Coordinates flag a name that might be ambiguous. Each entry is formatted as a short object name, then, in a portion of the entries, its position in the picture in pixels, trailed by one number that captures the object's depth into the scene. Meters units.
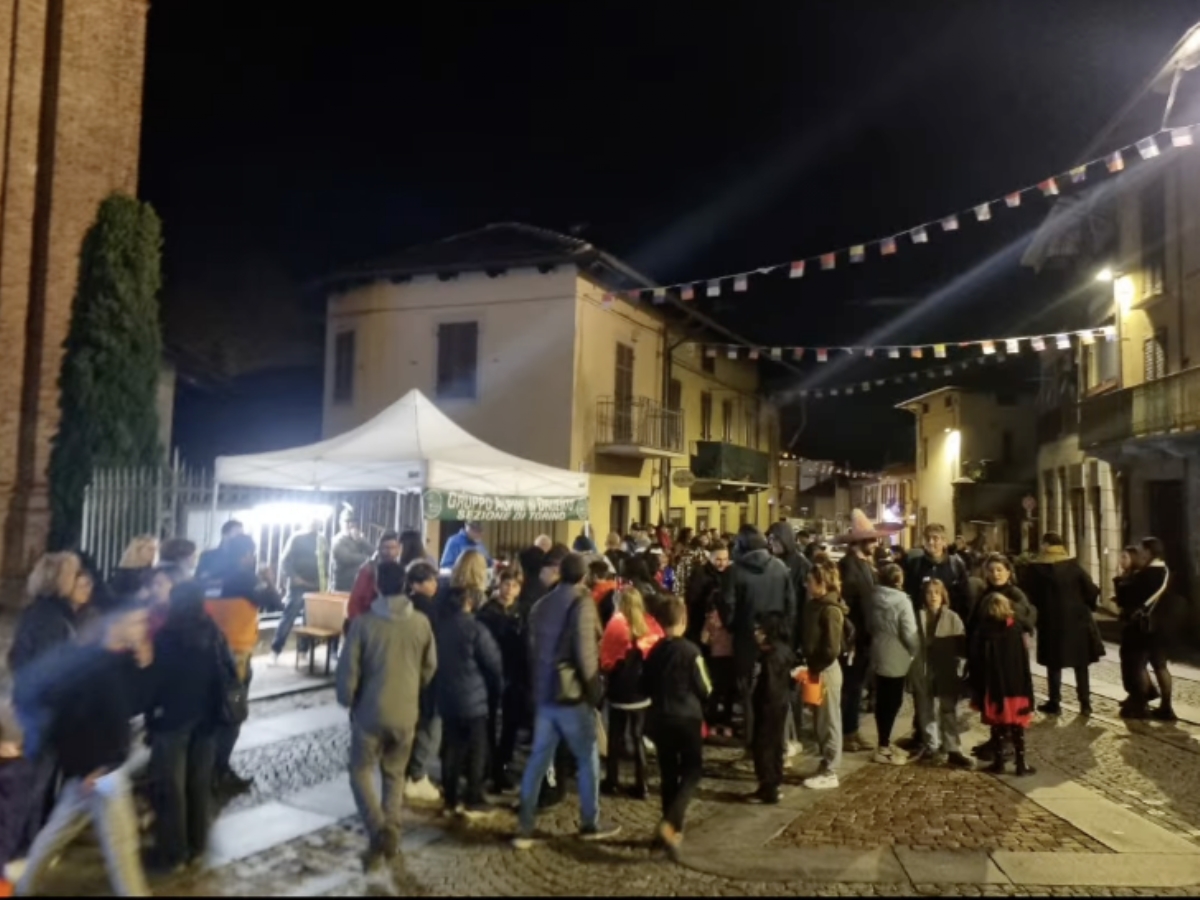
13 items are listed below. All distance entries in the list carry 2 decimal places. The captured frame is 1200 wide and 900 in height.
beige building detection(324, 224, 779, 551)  19.22
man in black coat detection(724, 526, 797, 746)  7.57
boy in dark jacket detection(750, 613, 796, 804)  6.32
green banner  9.91
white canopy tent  10.12
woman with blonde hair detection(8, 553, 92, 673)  5.17
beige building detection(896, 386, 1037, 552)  31.59
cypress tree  12.74
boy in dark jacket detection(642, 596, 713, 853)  5.39
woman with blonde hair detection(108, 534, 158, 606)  6.56
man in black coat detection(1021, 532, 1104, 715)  8.90
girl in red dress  7.06
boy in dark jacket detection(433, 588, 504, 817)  5.86
